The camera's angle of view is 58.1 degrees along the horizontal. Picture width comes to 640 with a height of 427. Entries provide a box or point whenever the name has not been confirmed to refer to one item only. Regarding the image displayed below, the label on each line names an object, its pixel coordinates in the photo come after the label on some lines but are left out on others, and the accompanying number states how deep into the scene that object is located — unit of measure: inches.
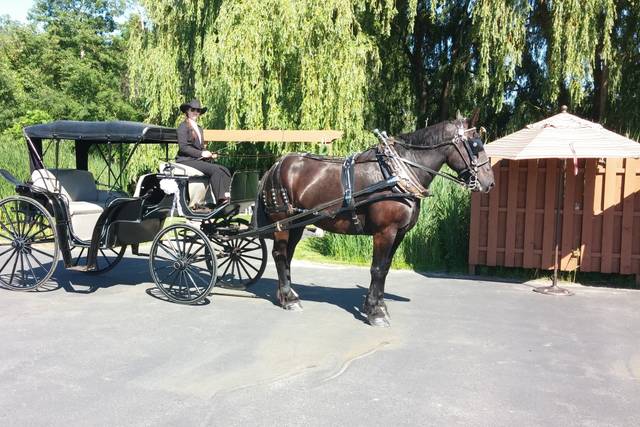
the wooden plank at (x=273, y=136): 415.5
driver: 289.0
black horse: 248.1
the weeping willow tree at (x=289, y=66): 538.6
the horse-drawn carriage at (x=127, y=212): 283.7
